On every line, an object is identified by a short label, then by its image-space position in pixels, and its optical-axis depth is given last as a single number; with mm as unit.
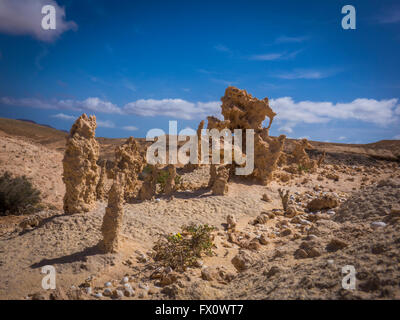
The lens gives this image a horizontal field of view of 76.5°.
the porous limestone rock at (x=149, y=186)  9320
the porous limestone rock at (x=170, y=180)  9969
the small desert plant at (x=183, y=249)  5434
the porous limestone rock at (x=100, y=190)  8928
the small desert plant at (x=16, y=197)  9773
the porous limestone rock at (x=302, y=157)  17750
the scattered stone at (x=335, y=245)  4273
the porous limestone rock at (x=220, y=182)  10352
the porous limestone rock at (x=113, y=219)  5480
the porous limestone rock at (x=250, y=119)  12852
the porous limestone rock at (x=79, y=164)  6637
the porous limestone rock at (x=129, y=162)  8930
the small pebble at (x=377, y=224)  4496
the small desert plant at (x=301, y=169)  16219
